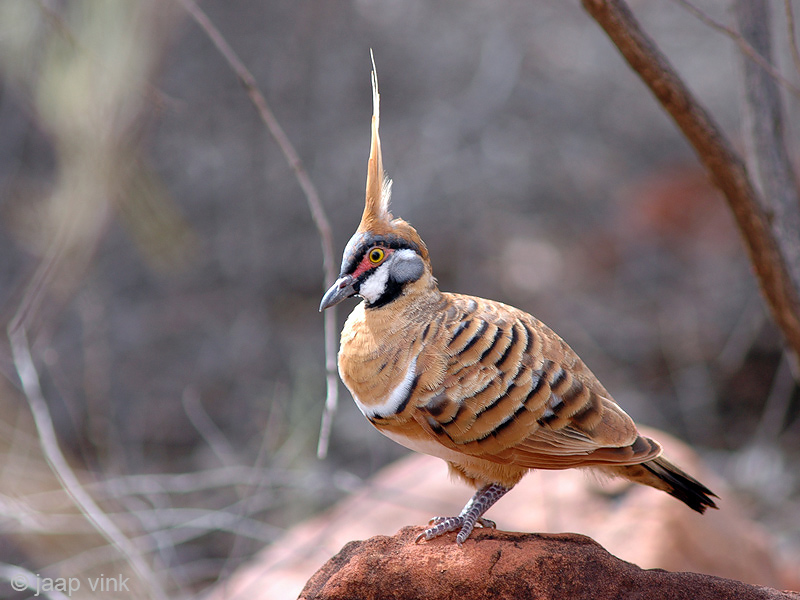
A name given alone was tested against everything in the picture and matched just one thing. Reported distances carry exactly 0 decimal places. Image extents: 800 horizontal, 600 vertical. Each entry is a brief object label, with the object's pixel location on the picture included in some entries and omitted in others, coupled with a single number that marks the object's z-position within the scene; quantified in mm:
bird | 4984
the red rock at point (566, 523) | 7914
